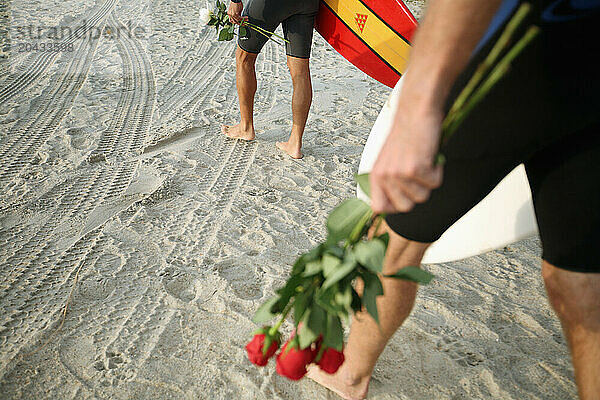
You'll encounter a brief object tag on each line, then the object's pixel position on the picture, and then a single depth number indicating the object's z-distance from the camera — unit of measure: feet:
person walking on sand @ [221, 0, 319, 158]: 9.25
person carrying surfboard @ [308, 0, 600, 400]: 2.48
